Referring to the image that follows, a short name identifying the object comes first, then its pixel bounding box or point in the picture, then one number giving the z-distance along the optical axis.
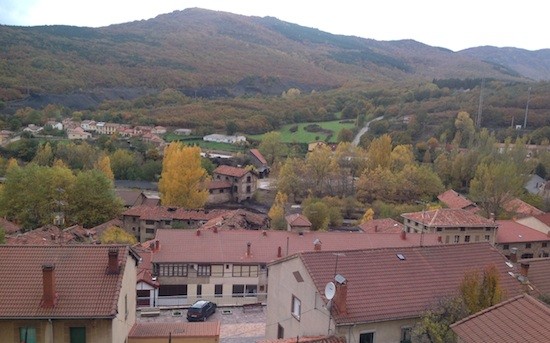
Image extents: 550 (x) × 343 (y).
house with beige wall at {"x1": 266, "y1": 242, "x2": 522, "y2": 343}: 15.44
